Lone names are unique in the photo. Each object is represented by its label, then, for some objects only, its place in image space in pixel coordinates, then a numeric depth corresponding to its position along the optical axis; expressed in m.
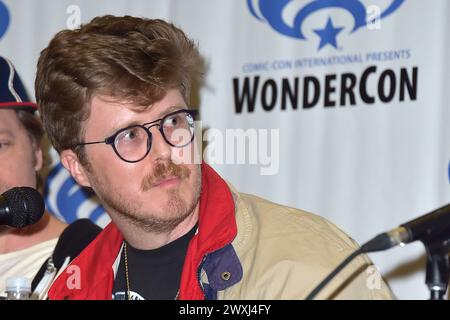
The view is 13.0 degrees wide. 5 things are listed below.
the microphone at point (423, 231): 2.26
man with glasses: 2.56
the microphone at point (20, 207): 2.50
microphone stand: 2.27
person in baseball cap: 2.95
